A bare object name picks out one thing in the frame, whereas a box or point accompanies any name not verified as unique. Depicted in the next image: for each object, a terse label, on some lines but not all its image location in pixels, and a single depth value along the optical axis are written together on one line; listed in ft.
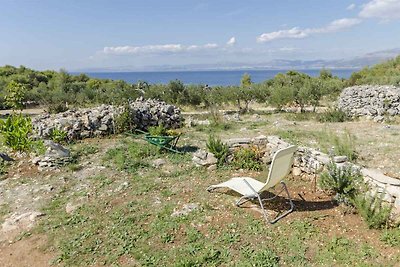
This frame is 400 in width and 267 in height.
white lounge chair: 15.89
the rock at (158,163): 24.54
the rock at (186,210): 17.06
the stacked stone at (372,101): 48.11
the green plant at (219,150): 23.81
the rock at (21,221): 16.59
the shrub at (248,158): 23.41
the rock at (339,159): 19.13
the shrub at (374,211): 14.47
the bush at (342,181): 16.92
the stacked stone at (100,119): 32.19
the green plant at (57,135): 29.86
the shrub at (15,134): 25.37
